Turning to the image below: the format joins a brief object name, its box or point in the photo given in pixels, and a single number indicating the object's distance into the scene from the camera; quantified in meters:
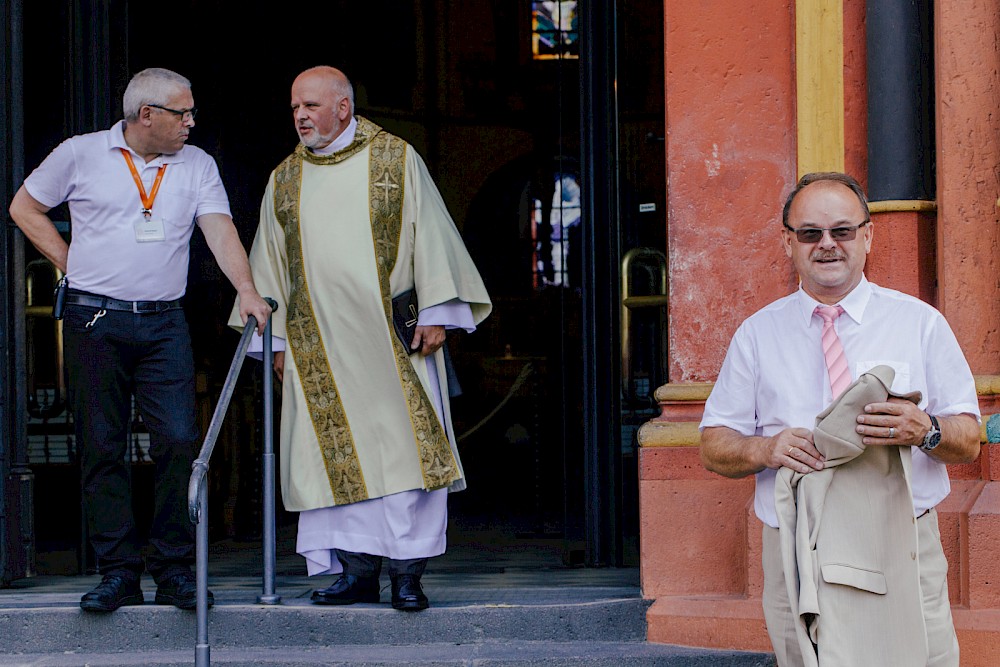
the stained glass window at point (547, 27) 16.23
